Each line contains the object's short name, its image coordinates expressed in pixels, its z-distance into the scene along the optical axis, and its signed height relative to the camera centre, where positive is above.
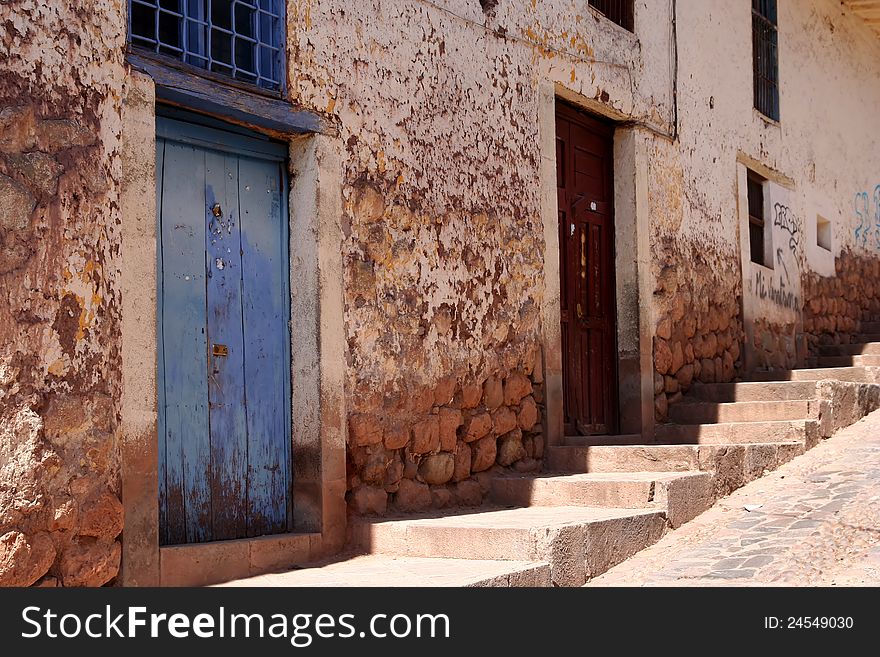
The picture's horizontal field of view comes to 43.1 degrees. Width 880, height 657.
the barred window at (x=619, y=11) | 8.65 +2.83
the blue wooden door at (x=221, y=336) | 5.26 +0.21
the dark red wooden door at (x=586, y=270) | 8.25 +0.78
